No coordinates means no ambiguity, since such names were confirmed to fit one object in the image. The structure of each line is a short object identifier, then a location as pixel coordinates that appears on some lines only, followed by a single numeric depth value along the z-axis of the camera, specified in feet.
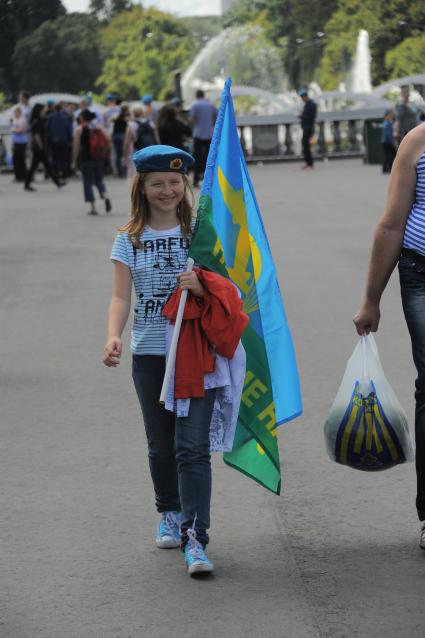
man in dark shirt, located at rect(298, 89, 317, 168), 104.73
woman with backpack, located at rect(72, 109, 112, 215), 65.67
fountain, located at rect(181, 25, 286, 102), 218.59
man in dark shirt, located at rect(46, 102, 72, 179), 98.53
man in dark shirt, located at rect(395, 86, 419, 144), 88.89
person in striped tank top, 15.98
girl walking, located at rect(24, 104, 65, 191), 89.04
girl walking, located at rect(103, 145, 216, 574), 15.88
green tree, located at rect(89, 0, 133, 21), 538.88
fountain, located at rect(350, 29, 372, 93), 256.42
